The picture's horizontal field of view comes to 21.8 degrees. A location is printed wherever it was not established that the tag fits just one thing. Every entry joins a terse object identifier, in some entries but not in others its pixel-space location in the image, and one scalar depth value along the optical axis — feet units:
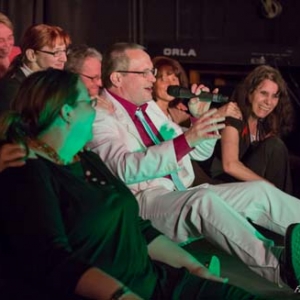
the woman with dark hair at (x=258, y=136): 13.30
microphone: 12.24
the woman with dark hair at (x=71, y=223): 6.11
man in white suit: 9.59
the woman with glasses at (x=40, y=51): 11.57
